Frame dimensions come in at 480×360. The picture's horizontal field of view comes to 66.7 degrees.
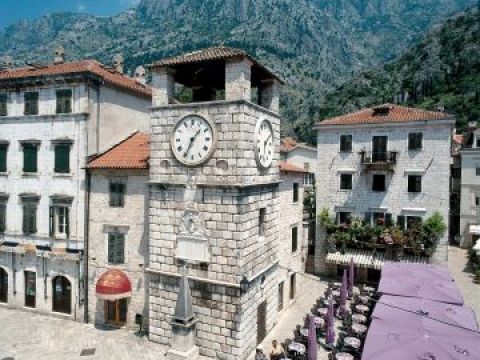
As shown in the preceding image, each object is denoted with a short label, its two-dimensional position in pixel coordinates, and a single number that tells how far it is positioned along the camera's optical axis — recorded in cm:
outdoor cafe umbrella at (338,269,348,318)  2112
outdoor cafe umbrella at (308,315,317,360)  1446
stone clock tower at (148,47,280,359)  1566
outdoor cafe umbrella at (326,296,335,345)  1759
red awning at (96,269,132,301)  1866
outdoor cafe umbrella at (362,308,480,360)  1185
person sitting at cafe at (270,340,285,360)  1620
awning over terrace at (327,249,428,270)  2650
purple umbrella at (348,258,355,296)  2357
